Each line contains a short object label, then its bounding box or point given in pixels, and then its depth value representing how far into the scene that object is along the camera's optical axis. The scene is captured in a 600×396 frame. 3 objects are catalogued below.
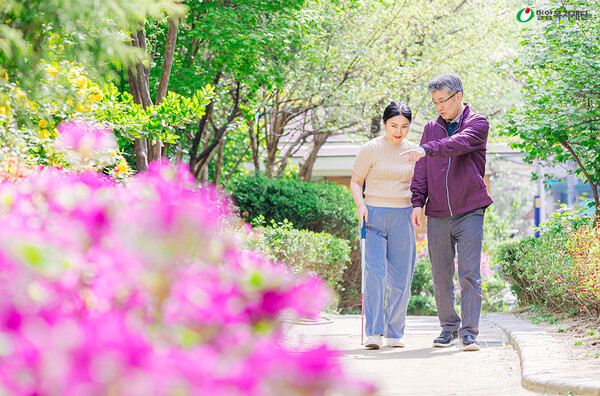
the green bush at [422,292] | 24.22
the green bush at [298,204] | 22.39
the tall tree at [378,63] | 26.76
